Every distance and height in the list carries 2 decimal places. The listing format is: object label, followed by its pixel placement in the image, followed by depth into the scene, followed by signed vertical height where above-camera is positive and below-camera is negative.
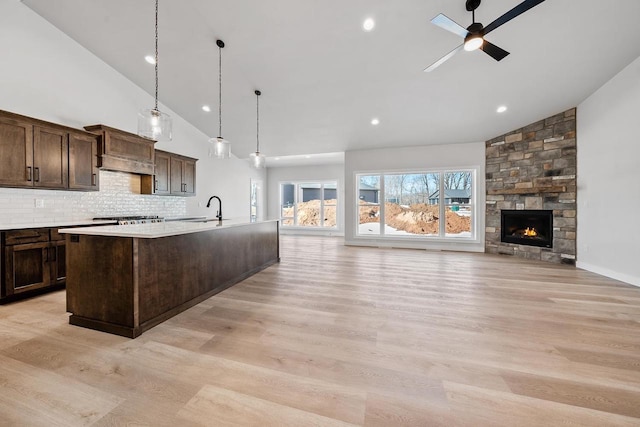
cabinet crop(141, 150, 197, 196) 5.04 +0.72
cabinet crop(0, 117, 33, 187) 3.01 +0.70
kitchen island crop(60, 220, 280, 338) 2.15 -0.59
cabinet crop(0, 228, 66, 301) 2.84 -0.60
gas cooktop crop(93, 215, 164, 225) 4.13 -0.14
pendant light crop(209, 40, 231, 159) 3.55 +0.89
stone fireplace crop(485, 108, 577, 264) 4.80 +0.46
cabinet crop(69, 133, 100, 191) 3.70 +0.73
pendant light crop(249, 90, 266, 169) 4.18 +0.86
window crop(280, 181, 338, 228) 9.59 +0.26
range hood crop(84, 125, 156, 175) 4.04 +1.02
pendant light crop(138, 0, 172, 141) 2.78 +0.96
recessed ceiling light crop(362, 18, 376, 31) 3.17 +2.36
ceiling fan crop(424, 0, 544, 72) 2.29 +1.81
